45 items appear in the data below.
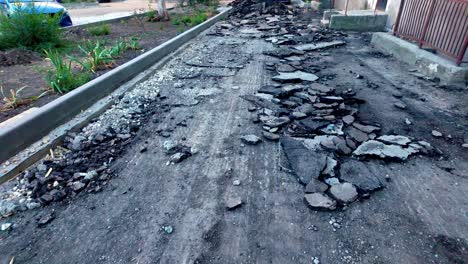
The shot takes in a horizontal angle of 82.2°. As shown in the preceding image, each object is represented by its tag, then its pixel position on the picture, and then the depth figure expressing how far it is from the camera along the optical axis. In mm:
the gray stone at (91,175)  2769
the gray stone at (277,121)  3666
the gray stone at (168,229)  2205
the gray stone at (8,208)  2385
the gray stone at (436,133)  3418
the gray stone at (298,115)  3800
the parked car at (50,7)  8648
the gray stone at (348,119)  3678
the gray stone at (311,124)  3535
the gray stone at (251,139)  3331
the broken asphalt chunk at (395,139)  3232
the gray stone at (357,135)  3314
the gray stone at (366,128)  3474
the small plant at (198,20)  10244
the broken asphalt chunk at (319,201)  2373
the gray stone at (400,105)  4152
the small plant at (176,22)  10460
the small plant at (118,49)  5778
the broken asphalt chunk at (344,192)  2438
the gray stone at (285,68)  5699
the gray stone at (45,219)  2289
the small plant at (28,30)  6086
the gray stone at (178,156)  3064
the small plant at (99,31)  8373
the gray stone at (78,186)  2631
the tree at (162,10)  11086
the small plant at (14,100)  3750
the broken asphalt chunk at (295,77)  5184
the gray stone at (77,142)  3229
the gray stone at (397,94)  4545
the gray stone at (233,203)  2411
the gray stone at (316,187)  2561
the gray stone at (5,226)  2259
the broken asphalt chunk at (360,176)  2592
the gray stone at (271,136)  3402
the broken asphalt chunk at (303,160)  2755
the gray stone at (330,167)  2771
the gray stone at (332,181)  2648
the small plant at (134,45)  6641
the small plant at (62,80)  4164
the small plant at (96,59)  5050
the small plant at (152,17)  11086
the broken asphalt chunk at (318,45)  7348
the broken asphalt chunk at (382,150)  2994
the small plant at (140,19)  10325
